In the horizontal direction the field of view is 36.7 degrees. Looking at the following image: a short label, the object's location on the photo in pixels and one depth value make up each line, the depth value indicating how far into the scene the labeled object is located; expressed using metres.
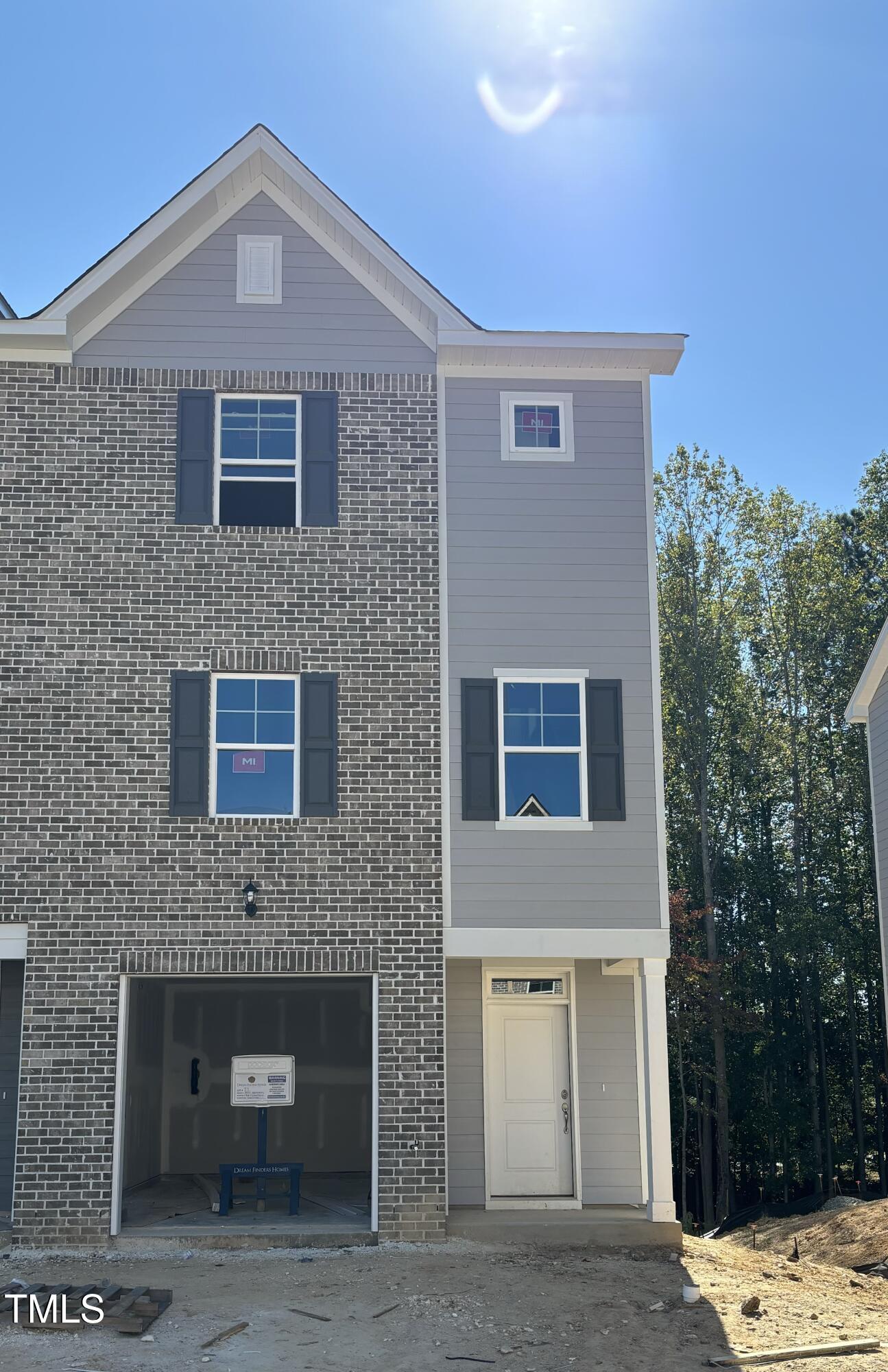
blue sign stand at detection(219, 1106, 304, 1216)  13.13
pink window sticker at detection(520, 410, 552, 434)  14.12
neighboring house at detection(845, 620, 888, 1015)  19.14
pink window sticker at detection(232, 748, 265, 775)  13.09
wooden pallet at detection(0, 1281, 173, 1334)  9.58
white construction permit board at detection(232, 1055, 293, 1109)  13.57
